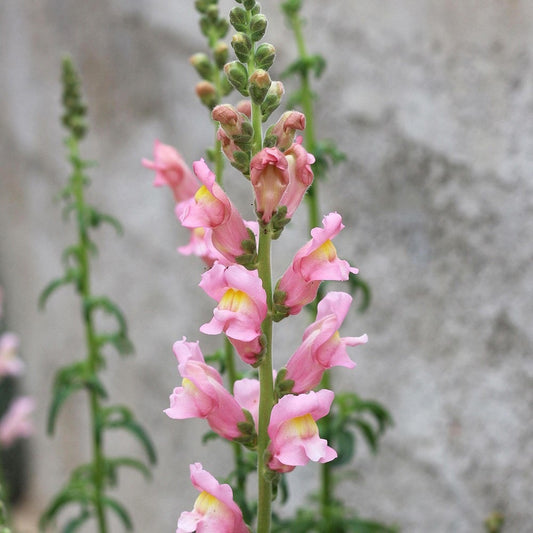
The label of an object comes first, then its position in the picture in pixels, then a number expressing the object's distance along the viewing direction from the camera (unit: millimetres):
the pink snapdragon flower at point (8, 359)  1593
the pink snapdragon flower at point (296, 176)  847
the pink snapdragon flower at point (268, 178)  819
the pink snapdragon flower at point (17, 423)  2203
